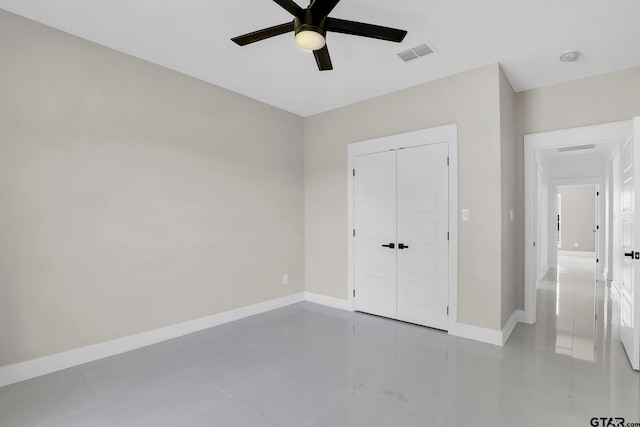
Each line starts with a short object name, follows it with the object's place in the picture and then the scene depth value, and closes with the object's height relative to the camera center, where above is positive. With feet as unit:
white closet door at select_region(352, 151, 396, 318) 12.94 -0.84
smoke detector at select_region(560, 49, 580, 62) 9.49 +4.99
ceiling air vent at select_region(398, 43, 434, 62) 9.44 +5.10
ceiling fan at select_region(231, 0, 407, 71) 6.20 +4.06
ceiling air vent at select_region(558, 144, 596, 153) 18.13 +4.03
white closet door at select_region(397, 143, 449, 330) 11.56 -0.83
